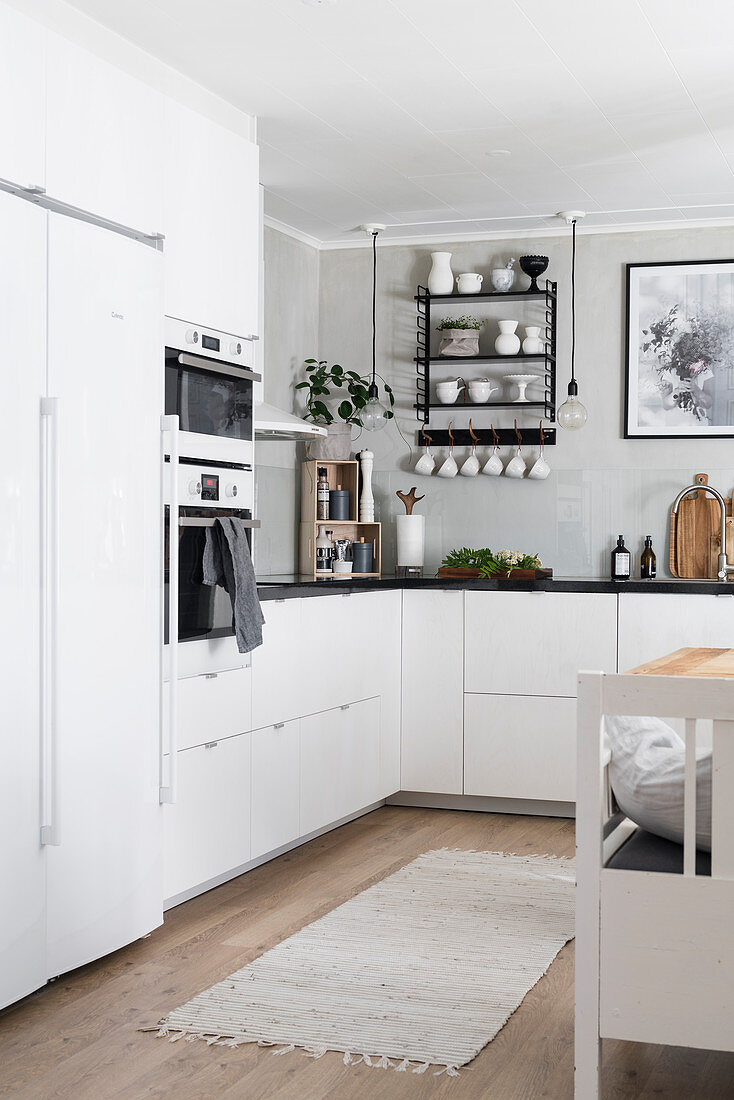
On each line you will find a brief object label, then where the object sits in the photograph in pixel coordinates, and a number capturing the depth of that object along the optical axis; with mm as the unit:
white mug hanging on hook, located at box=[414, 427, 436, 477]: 5801
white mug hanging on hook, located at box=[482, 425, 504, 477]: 5723
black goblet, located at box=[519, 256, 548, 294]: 5582
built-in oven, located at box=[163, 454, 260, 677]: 3350
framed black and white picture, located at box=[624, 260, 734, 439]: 5465
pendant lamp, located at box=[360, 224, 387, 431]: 5637
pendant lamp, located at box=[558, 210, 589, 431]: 5434
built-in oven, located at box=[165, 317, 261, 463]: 3447
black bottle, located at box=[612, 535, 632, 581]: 5395
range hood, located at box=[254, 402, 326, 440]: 4371
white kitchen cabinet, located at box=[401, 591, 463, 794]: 5070
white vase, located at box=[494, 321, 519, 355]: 5641
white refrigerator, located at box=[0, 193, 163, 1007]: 2715
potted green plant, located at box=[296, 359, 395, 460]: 5730
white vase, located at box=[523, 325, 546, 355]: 5613
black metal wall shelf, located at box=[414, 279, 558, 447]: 5664
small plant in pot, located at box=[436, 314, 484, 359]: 5707
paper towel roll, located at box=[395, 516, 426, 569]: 5730
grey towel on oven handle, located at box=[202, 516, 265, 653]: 3551
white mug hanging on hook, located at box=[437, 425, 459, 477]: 5797
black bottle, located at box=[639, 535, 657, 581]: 5434
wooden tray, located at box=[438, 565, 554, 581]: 5164
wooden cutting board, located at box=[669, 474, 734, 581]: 5426
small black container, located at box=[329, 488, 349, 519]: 5719
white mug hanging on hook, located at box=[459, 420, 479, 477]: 5738
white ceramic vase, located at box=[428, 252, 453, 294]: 5750
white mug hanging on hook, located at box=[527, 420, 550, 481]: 5652
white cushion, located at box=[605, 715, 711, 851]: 2164
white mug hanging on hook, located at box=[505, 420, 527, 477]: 5668
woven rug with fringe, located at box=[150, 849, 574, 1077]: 2637
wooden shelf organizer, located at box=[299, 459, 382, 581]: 5605
